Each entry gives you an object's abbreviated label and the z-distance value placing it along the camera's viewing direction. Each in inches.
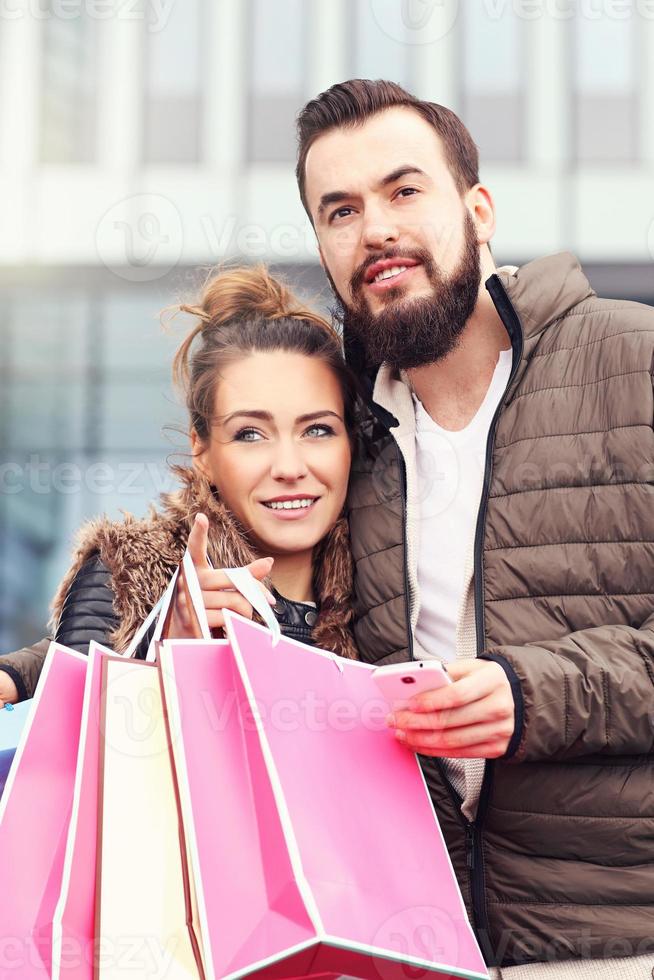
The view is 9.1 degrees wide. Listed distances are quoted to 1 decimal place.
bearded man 127.0
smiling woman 132.6
